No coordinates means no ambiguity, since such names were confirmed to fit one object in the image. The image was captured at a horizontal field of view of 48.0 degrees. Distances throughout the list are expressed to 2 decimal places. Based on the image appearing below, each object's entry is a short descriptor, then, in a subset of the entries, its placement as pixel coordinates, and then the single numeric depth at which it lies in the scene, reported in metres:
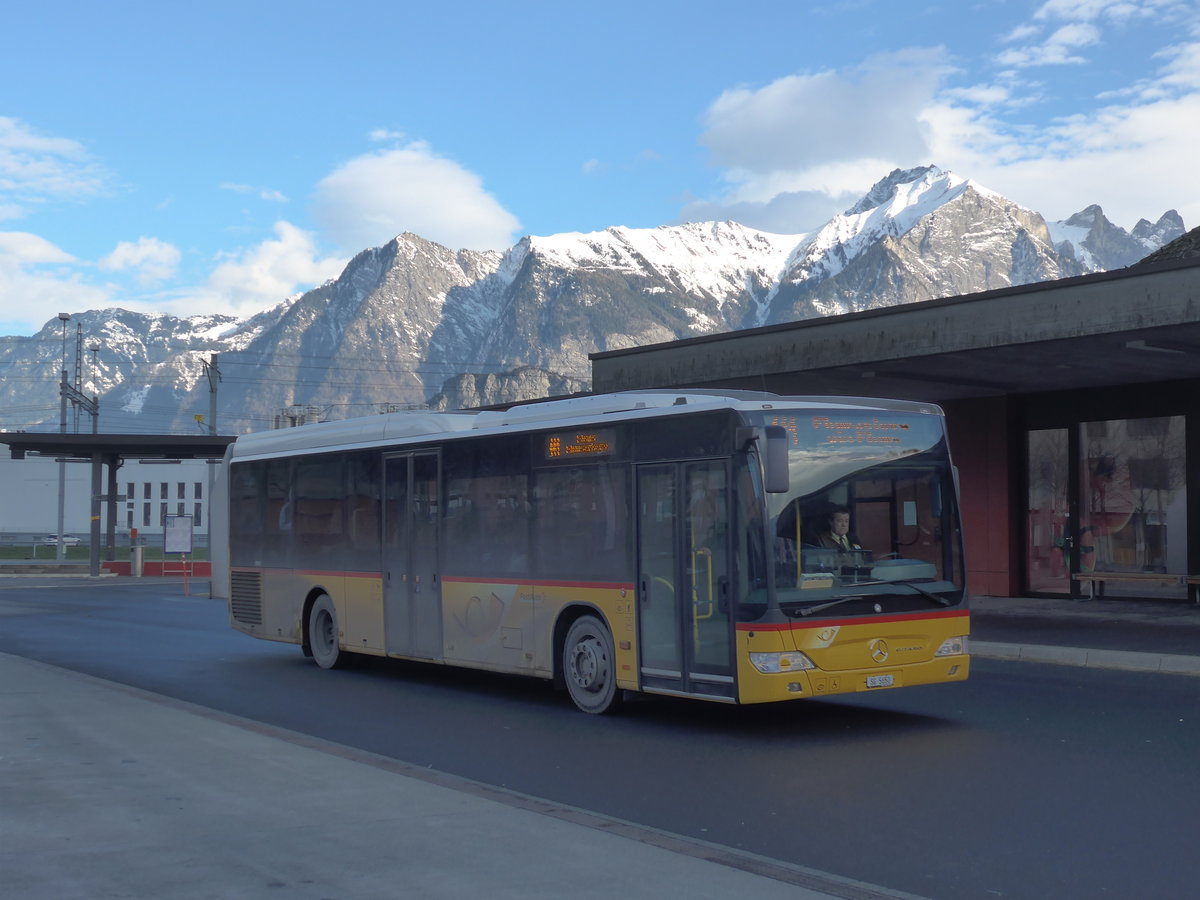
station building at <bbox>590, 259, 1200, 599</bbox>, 17.86
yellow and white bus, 10.44
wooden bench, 21.70
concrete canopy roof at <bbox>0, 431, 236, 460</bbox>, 47.31
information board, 43.72
